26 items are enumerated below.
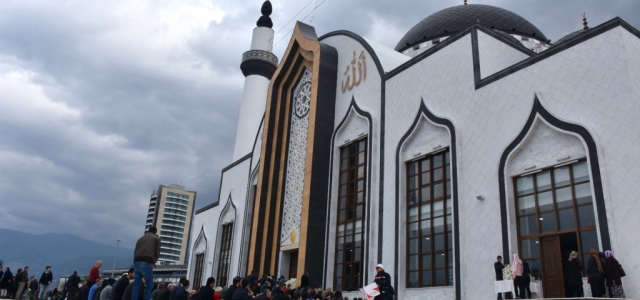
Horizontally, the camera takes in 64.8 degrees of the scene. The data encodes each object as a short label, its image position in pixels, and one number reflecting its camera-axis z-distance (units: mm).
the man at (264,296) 7348
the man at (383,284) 8898
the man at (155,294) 9628
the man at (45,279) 13531
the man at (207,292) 7562
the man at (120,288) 6867
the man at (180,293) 7859
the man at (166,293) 8602
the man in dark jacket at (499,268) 9869
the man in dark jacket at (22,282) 13516
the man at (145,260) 6332
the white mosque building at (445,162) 9383
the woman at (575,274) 8664
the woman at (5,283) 13237
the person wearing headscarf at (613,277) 8117
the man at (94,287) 8715
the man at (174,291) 7909
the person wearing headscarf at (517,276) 9477
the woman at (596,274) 8273
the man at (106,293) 7734
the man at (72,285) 11961
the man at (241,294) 7258
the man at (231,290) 8107
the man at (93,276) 9353
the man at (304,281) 13086
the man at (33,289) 14203
